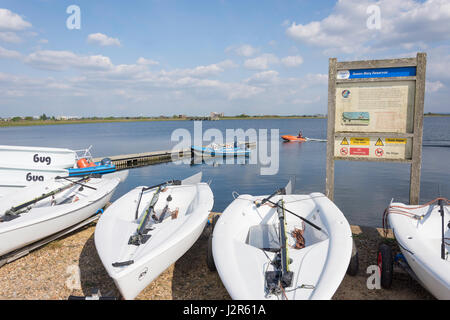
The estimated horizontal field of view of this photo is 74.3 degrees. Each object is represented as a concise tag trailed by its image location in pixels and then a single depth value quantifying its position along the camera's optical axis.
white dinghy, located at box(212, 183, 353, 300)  3.29
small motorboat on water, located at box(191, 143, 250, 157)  29.08
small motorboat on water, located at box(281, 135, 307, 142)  44.56
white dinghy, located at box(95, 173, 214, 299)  3.66
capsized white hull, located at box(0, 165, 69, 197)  9.95
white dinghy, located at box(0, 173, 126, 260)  4.87
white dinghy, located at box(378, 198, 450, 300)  3.32
